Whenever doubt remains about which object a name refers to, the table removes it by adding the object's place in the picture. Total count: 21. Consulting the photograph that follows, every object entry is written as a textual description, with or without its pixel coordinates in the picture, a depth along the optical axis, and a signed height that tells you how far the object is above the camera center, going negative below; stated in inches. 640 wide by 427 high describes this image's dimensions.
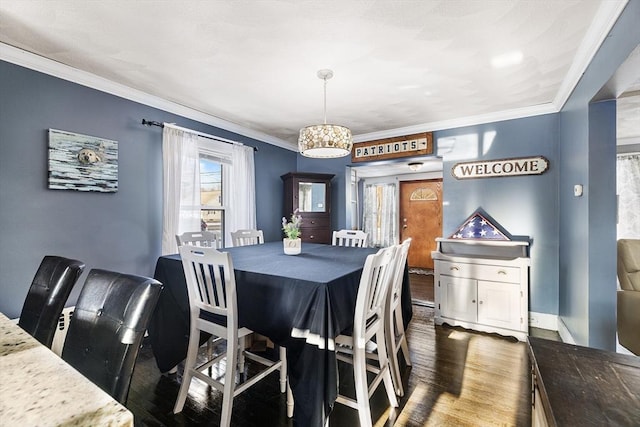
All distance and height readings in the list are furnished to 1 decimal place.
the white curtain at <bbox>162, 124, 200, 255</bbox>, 118.8 +13.0
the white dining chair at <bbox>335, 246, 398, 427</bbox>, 61.0 -27.0
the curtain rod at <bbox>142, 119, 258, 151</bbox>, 114.4 +37.1
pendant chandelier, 92.4 +24.9
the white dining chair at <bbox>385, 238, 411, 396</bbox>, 77.7 -27.2
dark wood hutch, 174.2 +8.5
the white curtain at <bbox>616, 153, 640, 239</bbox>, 154.6 +11.4
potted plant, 99.6 -9.0
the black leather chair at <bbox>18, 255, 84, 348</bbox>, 45.8 -13.9
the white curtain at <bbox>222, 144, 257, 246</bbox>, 149.9 +12.9
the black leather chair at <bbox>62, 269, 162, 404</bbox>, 32.9 -14.1
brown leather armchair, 95.9 -26.9
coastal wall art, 90.7 +17.4
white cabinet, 113.6 -30.4
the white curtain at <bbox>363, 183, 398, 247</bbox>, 252.4 +1.2
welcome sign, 126.0 +22.2
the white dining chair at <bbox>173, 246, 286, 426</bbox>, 62.6 -24.0
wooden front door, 235.3 -1.2
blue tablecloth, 56.6 -22.1
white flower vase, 99.5 -11.0
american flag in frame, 131.7 -6.5
